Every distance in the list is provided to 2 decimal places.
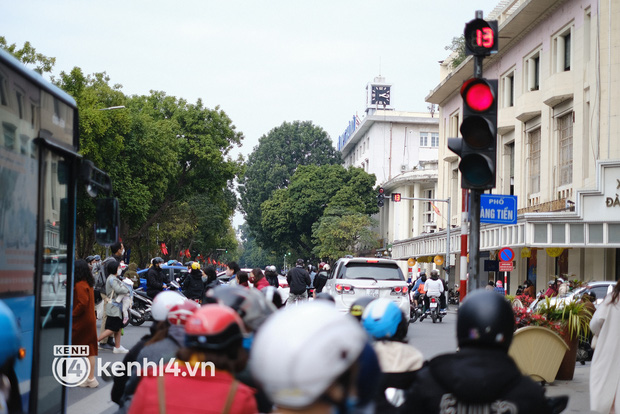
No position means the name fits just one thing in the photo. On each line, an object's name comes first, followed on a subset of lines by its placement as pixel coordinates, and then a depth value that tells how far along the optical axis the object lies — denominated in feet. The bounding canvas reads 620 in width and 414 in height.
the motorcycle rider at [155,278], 64.34
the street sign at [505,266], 103.45
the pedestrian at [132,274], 68.36
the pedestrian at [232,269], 58.51
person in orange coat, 32.19
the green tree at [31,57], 108.27
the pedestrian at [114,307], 46.98
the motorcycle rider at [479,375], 11.64
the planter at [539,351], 40.47
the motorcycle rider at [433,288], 89.86
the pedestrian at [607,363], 23.76
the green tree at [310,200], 258.37
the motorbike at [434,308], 91.30
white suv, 64.75
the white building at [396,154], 238.68
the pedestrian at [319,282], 83.67
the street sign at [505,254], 102.06
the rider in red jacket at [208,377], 10.47
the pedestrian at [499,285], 122.72
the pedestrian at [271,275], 78.18
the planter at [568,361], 43.19
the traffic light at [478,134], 25.05
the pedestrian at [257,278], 51.18
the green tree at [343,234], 239.50
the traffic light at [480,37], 26.76
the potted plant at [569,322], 42.60
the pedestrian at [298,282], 74.43
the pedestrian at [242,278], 46.41
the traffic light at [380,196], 140.34
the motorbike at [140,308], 72.59
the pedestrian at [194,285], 64.64
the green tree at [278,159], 284.76
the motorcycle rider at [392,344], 15.46
